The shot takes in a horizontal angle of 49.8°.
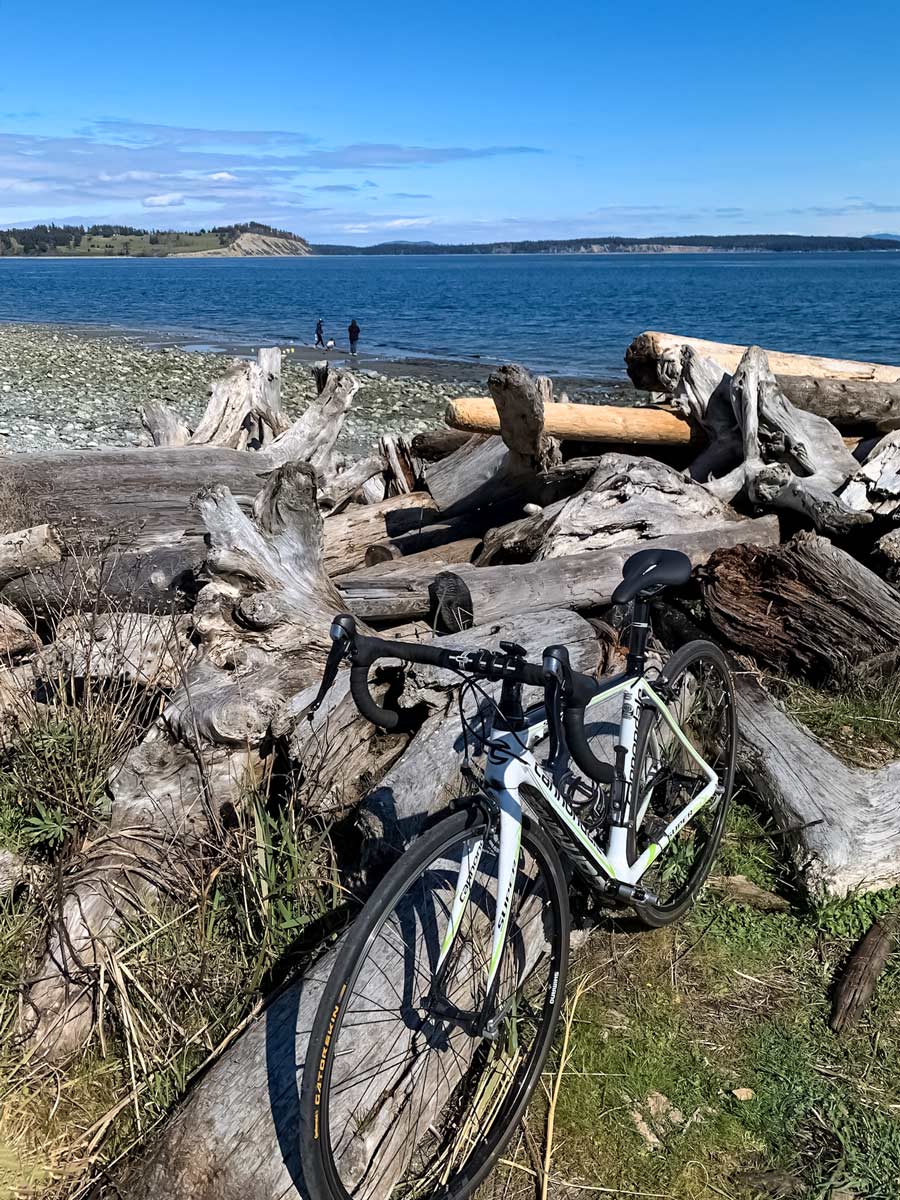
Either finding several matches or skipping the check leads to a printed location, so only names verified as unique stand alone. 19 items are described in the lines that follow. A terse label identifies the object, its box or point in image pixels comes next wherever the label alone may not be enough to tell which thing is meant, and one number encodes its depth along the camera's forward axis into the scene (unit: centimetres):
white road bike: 267
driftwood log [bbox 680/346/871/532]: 745
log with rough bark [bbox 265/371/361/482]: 939
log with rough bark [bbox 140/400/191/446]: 964
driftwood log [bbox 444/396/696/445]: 877
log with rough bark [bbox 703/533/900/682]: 561
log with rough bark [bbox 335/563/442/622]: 595
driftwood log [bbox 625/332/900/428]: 928
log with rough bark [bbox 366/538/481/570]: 745
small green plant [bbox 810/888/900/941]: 418
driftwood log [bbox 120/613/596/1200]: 272
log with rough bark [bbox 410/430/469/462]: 976
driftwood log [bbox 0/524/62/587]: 577
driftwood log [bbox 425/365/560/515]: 745
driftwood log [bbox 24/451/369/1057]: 360
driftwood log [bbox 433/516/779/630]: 586
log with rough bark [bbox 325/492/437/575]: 830
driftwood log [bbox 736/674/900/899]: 432
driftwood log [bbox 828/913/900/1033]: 372
